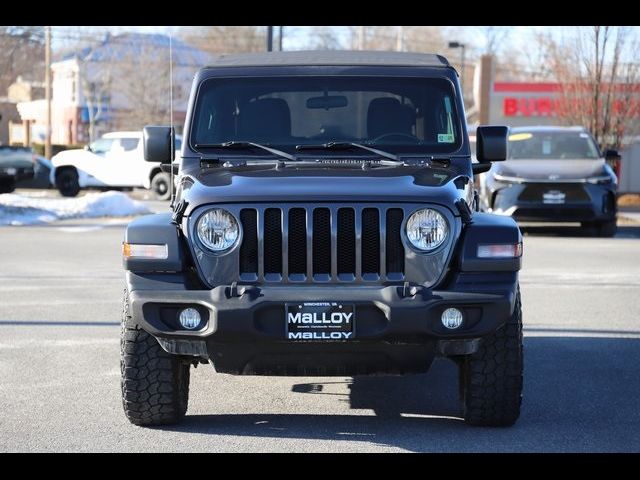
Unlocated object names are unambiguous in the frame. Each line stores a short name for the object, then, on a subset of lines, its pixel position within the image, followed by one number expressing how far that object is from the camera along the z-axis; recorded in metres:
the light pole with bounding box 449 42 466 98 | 50.41
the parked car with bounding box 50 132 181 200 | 31.19
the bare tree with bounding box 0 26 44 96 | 36.73
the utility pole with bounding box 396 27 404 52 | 63.19
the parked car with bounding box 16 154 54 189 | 34.43
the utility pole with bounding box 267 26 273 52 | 33.55
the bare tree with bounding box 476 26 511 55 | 86.00
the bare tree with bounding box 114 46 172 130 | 68.50
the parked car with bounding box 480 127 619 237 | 18.80
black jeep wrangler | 6.01
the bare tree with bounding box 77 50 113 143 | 71.62
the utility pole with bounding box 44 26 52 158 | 44.34
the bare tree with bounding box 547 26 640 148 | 26.91
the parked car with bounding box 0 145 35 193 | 31.09
